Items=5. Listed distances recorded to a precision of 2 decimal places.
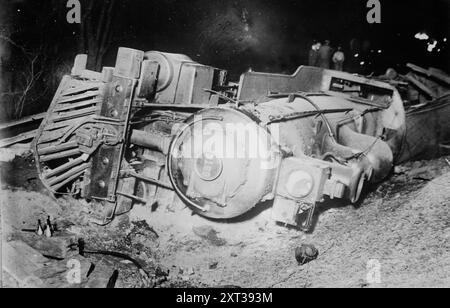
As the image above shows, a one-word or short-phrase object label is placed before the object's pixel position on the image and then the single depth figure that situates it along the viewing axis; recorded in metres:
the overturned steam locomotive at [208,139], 4.17
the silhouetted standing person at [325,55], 11.27
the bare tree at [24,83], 9.74
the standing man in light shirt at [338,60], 10.08
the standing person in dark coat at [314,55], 11.48
